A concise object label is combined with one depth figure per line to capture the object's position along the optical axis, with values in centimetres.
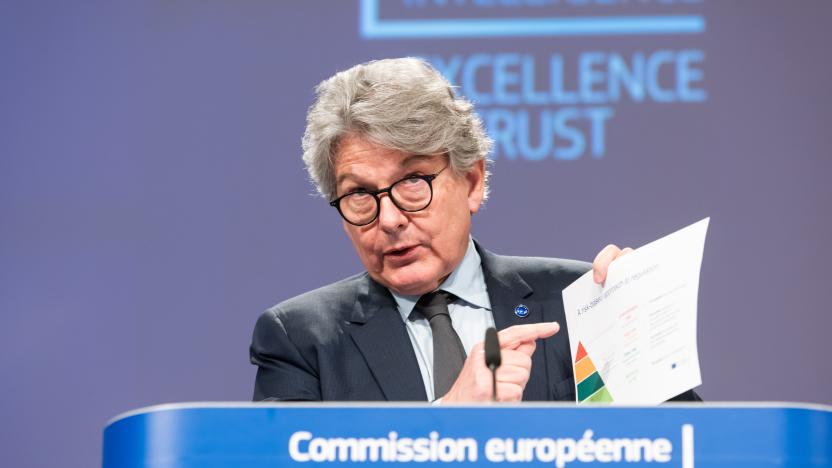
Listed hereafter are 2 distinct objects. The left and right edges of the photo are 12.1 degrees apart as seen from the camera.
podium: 414
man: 471
